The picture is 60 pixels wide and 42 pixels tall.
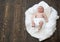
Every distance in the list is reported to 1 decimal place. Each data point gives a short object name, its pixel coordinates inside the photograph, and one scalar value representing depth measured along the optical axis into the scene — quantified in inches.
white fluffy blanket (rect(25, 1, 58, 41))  45.9
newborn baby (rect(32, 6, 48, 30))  47.5
